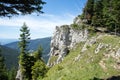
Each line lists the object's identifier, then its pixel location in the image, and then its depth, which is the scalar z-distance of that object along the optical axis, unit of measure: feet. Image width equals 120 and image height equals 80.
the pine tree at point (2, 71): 102.99
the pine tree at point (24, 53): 83.70
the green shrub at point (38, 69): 74.10
